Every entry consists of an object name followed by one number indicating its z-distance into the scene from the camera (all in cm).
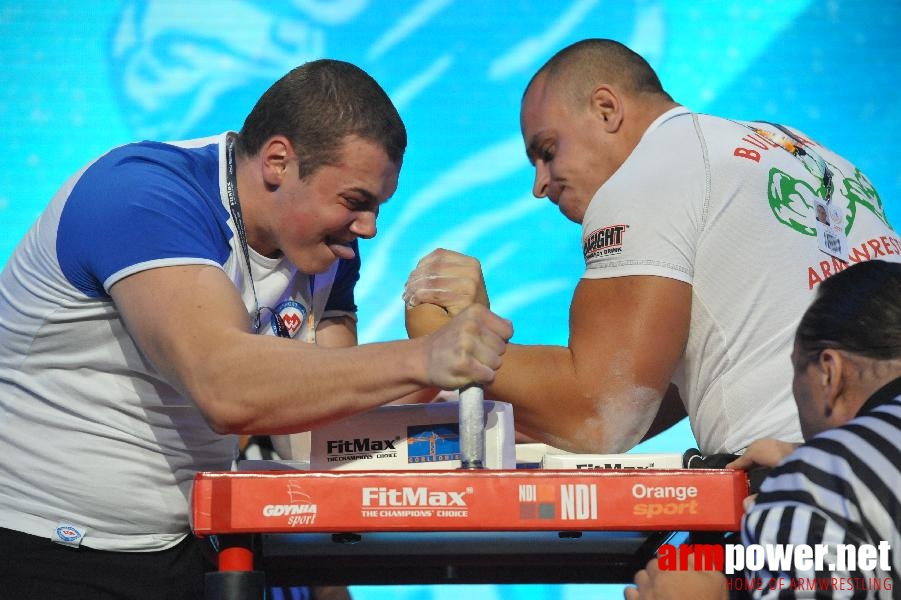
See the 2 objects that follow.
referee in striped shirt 420
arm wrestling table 427
